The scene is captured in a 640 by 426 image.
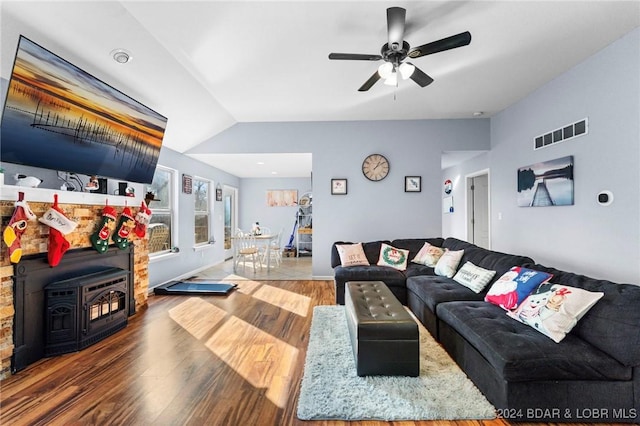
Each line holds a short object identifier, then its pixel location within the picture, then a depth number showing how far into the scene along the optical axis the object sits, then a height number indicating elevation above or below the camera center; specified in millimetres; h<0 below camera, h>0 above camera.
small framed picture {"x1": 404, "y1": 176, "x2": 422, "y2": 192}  4956 +604
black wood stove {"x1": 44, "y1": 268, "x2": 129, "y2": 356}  2455 -877
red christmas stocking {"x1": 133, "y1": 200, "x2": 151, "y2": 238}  3593 -27
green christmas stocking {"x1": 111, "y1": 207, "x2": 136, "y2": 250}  3273 -130
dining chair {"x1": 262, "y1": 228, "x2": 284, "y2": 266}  6434 -839
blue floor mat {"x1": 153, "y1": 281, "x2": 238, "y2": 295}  4246 -1100
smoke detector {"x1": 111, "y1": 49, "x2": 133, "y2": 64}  2555 +1506
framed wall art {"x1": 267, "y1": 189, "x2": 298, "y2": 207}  8352 +610
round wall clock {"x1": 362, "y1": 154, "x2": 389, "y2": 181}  4980 +893
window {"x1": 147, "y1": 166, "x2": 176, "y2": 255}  4617 +114
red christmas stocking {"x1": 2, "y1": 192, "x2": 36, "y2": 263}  2100 -75
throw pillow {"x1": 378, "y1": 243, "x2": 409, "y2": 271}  4043 -583
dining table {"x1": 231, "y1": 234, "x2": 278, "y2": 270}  5805 -450
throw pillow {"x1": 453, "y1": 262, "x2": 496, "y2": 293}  2803 -625
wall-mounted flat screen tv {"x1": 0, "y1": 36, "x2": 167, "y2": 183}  2066 +873
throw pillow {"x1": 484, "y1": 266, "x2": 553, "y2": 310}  2234 -578
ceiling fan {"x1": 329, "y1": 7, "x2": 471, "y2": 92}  2047 +1330
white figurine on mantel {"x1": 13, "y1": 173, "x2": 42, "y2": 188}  2326 +313
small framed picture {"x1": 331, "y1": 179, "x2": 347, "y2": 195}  5004 +559
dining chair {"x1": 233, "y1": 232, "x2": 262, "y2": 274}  5780 -612
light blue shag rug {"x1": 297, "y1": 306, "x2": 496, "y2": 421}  1707 -1175
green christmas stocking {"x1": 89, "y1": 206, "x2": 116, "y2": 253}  2943 -148
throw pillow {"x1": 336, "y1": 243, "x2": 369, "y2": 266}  4113 -559
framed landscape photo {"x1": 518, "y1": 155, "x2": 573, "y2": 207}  3322 +437
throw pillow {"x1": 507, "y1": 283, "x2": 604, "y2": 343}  1801 -621
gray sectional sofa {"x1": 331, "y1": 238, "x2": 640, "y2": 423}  1598 -861
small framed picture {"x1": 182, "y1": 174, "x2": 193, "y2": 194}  5137 +633
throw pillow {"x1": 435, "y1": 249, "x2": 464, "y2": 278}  3436 -580
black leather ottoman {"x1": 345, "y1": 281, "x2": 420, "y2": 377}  2023 -939
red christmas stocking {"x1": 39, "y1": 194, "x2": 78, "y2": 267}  2432 -121
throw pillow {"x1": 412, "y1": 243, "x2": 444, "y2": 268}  3910 -543
